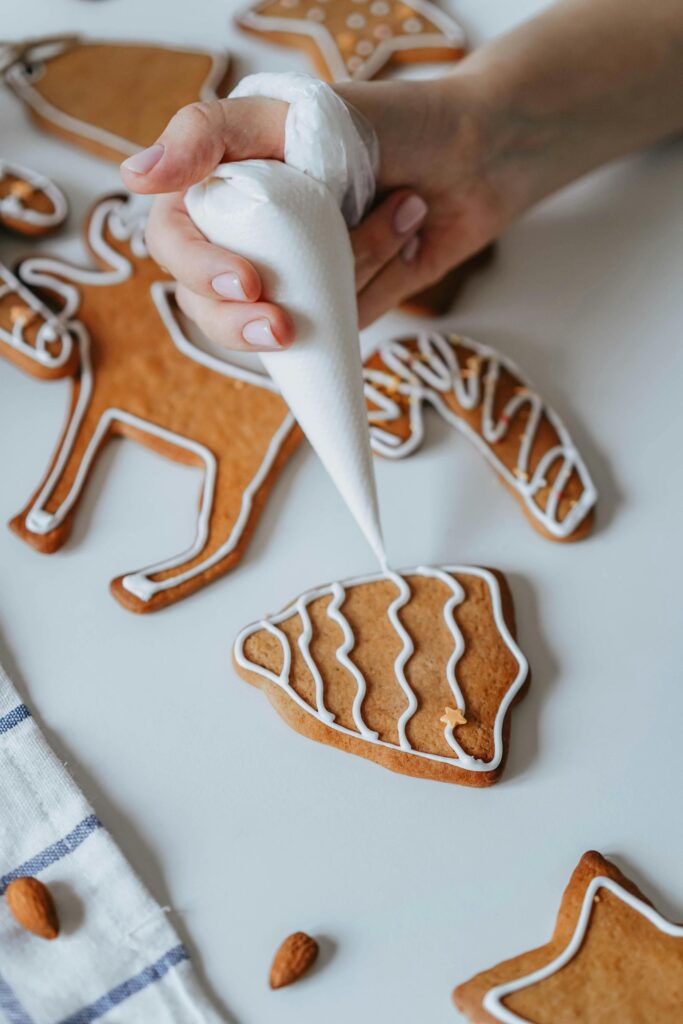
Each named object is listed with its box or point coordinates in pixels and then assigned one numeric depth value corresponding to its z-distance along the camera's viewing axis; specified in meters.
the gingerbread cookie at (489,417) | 0.99
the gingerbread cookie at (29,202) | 1.15
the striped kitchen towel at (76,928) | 0.77
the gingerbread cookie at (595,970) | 0.75
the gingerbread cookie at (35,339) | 1.06
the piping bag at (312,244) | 0.82
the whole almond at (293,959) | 0.78
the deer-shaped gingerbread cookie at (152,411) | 0.97
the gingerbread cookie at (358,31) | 1.32
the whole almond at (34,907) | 0.79
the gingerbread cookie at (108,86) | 1.25
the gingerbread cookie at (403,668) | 0.87
